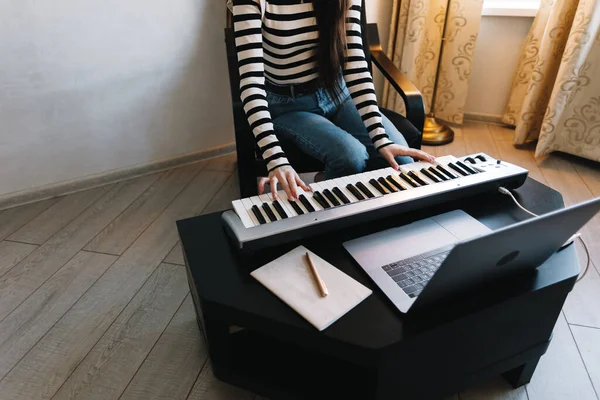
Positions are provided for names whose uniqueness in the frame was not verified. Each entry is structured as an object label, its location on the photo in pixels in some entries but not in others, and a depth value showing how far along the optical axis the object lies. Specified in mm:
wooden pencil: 752
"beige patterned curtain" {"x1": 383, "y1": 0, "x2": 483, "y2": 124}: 2170
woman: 1130
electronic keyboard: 851
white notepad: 721
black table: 709
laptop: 626
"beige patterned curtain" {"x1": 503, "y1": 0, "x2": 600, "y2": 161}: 1842
